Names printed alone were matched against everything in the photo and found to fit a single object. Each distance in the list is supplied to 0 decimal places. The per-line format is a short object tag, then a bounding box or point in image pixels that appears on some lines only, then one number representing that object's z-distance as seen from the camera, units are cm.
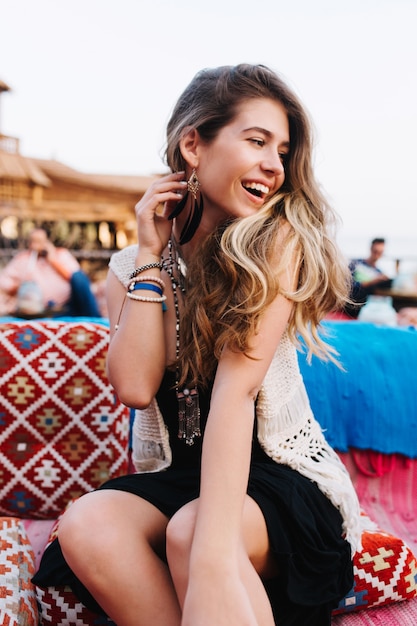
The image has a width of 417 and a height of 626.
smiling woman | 94
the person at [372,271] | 509
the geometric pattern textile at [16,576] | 109
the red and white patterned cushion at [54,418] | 163
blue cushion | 173
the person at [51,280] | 363
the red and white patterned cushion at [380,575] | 126
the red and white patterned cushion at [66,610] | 114
